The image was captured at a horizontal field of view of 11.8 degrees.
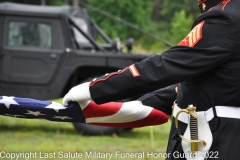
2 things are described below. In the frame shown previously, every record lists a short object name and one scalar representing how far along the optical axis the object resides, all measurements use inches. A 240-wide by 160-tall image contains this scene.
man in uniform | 186.9
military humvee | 626.6
